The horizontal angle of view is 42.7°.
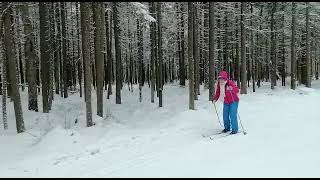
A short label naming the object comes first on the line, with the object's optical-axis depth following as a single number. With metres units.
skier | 12.51
